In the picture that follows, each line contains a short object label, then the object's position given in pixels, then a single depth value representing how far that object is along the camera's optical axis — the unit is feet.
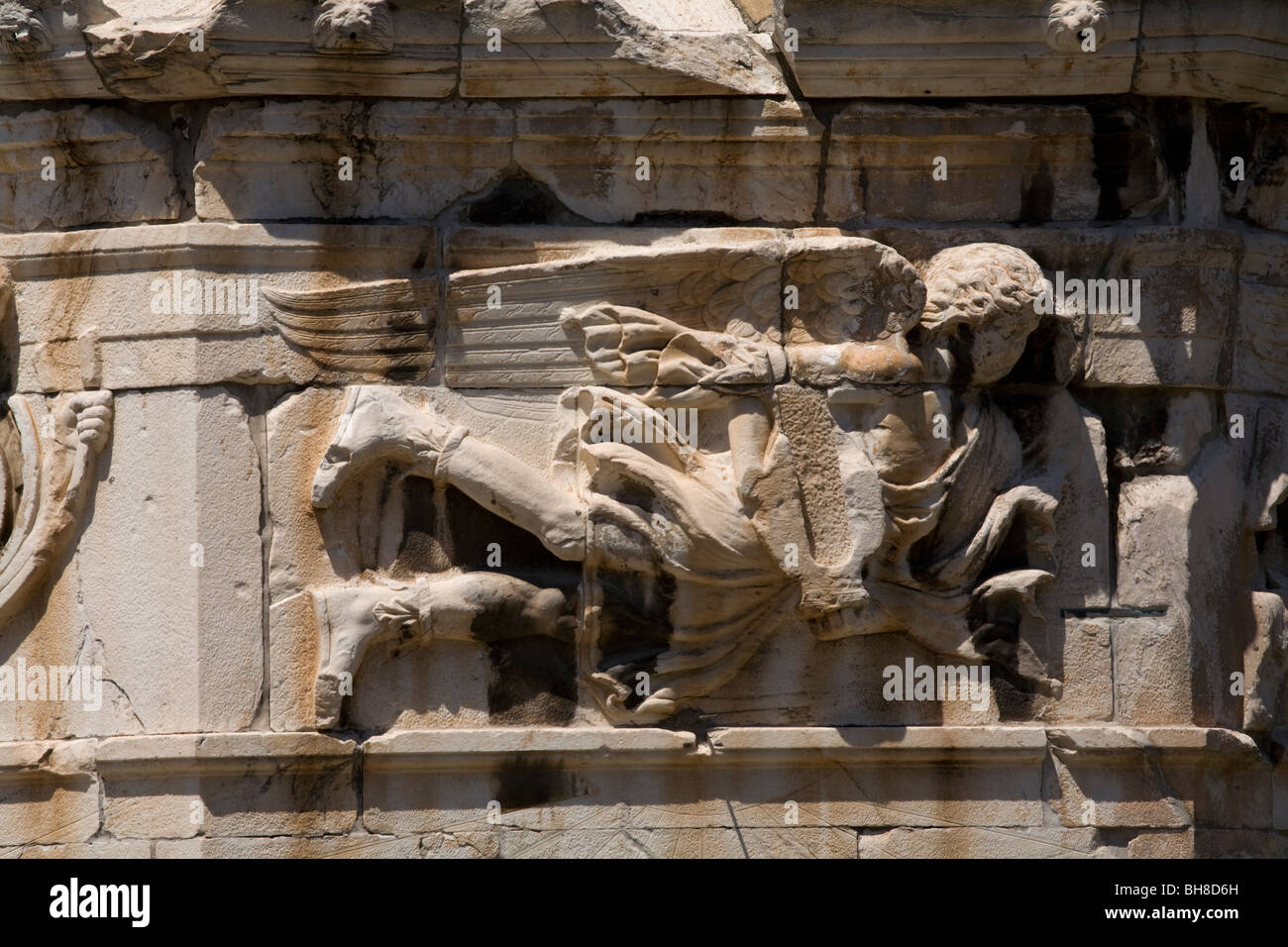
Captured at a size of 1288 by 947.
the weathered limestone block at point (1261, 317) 45.29
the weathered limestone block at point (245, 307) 43.14
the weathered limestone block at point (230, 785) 41.75
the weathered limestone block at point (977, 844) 42.86
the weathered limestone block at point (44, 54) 42.75
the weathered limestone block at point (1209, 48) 43.11
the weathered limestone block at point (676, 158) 43.88
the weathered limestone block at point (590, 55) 43.09
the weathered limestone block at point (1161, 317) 44.37
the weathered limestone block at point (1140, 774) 42.88
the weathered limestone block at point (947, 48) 43.16
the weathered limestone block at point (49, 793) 42.55
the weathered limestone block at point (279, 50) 42.29
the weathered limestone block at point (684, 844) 42.50
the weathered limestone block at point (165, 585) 42.27
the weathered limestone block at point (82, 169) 44.11
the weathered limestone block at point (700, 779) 42.32
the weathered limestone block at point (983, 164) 44.21
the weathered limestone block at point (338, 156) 43.47
